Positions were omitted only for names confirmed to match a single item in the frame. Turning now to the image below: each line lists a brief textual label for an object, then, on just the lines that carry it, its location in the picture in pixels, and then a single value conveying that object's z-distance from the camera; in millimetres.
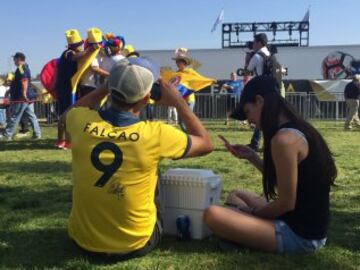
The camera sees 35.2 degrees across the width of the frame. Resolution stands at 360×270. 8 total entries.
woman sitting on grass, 3498
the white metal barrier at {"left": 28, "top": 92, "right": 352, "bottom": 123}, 21203
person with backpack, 8906
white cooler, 4012
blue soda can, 4090
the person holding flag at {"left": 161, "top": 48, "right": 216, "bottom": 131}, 13219
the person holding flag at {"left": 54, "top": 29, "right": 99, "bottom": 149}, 9227
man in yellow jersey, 3295
